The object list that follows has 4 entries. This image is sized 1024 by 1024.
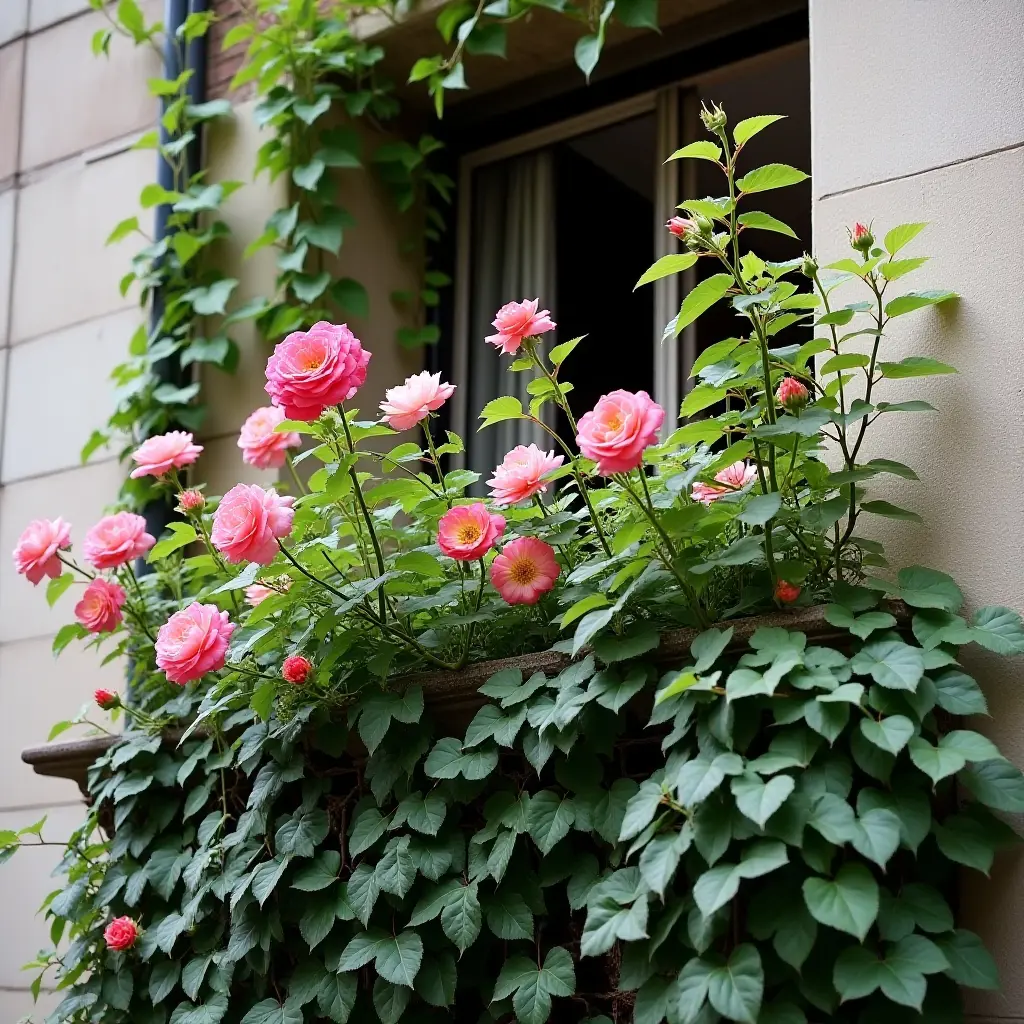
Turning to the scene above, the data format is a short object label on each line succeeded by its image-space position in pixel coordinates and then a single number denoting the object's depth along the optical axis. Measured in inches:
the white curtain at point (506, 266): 131.2
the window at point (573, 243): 131.9
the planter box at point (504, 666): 66.7
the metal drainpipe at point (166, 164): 126.2
